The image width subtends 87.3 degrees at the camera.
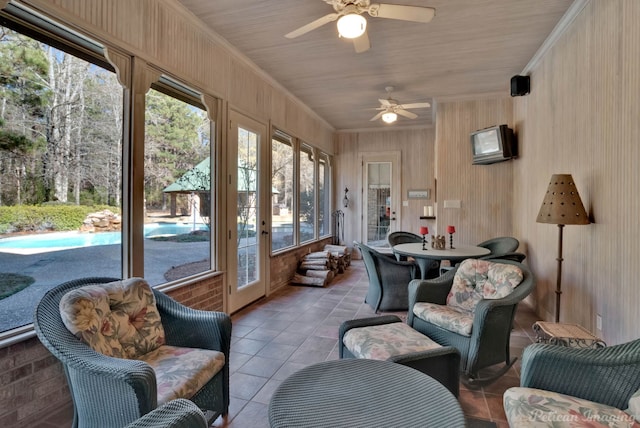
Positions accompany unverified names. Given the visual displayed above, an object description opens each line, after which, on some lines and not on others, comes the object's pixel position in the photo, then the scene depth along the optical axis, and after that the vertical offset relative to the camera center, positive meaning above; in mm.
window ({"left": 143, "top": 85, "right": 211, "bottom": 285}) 2789 +204
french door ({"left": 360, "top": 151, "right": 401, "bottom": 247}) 7430 +316
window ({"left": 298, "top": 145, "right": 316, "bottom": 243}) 6113 +288
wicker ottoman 1821 -809
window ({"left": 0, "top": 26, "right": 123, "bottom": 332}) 1864 +244
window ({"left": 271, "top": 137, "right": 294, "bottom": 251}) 5035 +280
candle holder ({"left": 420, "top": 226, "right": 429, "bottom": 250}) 3891 -250
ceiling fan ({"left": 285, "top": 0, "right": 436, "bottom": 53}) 2342 +1403
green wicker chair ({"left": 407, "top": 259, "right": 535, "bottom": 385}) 2291 -911
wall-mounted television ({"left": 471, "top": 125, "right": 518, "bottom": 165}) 4801 +970
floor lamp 2623 +49
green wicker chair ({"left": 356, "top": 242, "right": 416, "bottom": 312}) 3932 -812
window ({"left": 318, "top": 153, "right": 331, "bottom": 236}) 7112 +335
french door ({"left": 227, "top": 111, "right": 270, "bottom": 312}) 3842 -5
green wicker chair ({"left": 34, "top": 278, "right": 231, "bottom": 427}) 1345 -712
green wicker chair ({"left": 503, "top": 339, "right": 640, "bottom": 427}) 1321 -779
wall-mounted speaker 4273 +1607
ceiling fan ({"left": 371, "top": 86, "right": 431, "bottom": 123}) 4691 +1451
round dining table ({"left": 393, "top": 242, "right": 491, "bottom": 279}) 3596 -484
